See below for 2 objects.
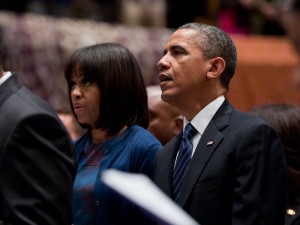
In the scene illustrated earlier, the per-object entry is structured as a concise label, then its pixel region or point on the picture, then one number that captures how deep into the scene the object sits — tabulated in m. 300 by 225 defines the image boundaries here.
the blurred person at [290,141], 6.15
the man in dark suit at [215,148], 5.27
